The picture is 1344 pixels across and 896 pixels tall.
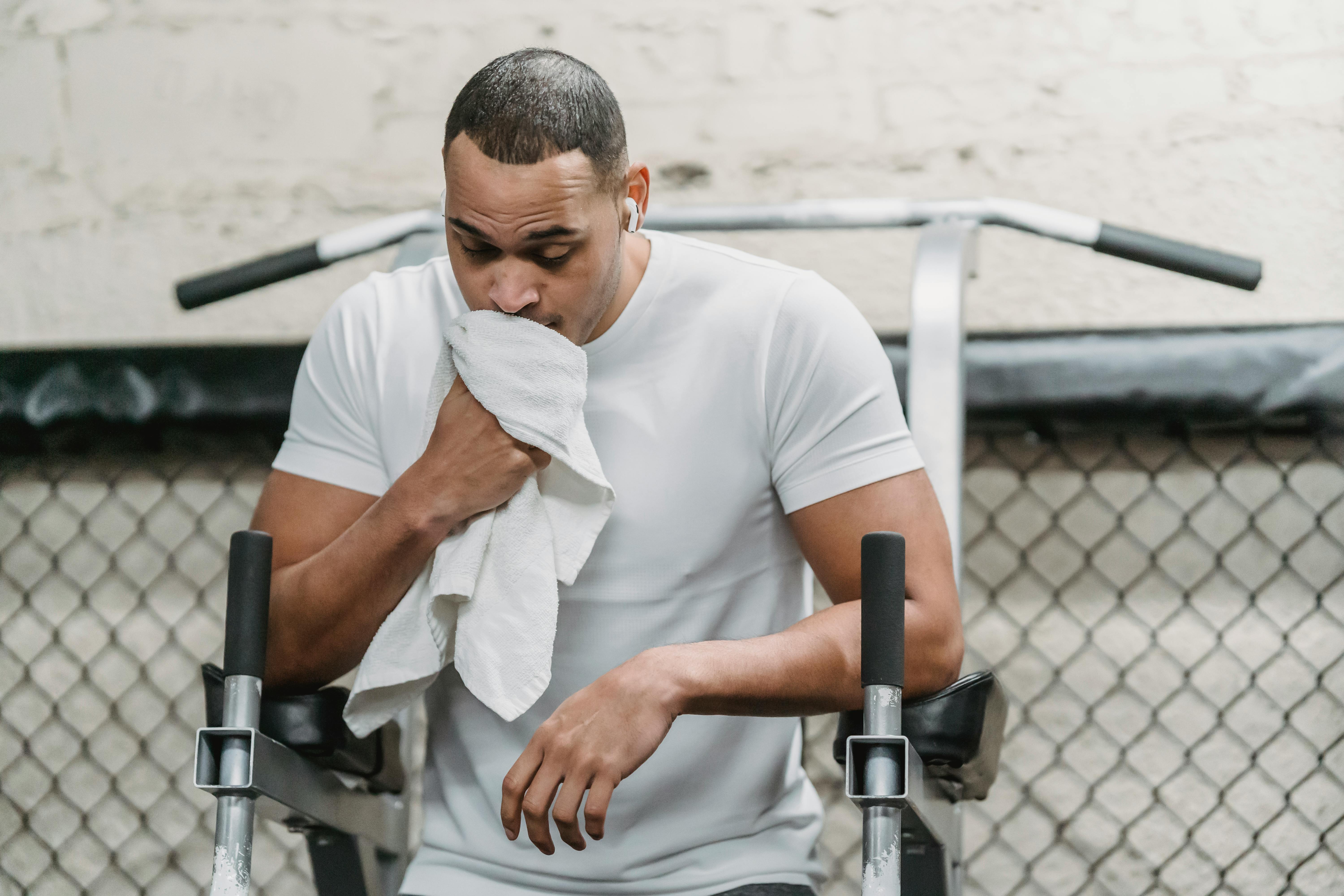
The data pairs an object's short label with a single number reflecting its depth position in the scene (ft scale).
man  11.74
